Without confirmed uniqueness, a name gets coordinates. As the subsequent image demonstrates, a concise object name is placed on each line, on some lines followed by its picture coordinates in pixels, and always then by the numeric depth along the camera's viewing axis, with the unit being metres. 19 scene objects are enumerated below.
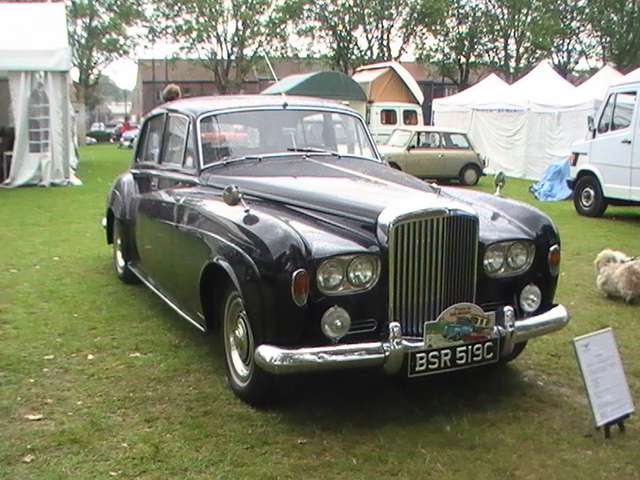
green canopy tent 23.56
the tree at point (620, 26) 38.12
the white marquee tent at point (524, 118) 19.14
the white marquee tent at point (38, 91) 14.98
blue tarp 15.09
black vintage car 3.68
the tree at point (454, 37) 40.19
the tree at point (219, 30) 40.56
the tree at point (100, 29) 43.56
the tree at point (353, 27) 39.75
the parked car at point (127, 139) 39.60
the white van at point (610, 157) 11.12
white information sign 3.72
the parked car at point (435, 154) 17.58
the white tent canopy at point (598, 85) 18.89
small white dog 6.39
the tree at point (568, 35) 39.34
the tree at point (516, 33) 38.69
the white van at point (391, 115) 25.31
